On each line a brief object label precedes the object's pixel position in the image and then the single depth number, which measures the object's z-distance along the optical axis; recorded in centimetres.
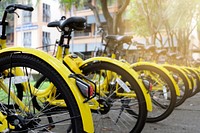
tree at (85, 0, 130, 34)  812
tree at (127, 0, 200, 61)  1224
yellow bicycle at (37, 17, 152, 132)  296
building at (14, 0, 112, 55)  622
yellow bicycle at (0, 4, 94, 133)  174
